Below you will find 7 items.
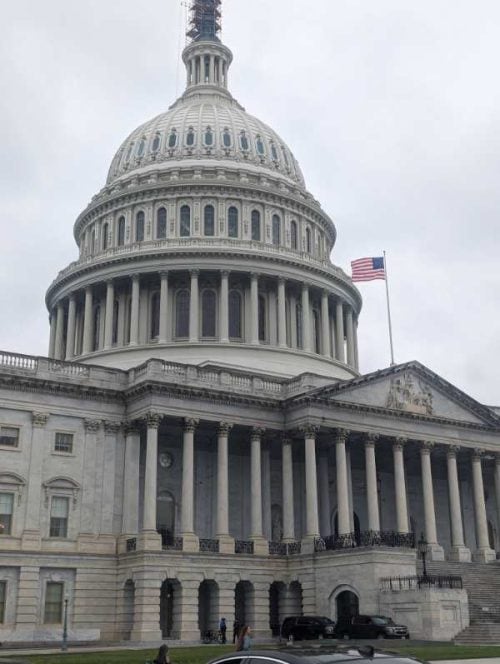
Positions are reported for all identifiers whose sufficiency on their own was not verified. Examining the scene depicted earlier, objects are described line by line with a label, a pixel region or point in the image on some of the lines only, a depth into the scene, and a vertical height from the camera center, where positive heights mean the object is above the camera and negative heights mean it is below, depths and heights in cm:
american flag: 7456 +2881
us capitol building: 5197 +1203
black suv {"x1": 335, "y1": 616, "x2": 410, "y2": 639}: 4388 -5
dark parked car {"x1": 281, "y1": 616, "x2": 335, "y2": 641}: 4600 +4
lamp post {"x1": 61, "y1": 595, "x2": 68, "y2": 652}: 4327 +38
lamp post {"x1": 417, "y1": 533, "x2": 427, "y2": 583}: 5448 +514
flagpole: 7085 +2501
